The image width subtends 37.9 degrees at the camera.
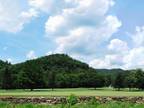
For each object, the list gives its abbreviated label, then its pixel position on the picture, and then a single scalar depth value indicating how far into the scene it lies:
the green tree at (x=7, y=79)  59.84
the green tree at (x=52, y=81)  67.87
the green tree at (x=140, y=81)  57.46
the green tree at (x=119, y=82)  62.83
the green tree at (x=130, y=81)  59.24
